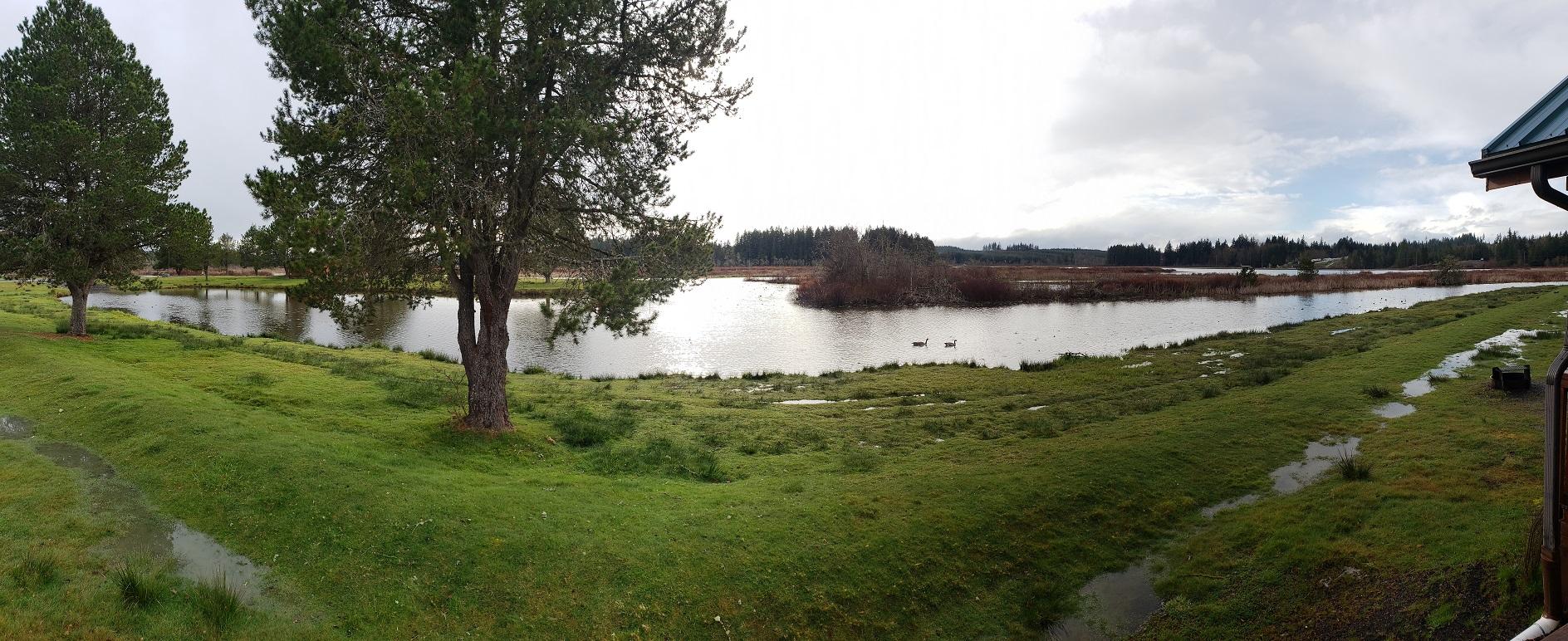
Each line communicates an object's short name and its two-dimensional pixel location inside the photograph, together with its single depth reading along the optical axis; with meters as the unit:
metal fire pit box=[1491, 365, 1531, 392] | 14.58
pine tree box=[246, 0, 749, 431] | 9.59
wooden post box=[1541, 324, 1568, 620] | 5.02
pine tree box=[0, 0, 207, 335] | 20.83
